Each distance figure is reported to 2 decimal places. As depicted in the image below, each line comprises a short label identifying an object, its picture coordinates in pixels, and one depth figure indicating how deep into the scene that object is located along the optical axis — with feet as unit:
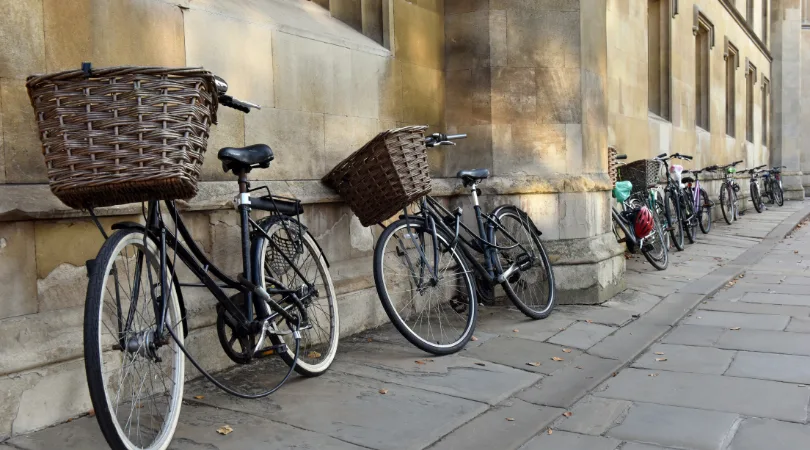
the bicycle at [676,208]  32.83
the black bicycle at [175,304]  8.92
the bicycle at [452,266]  15.30
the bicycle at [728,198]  46.96
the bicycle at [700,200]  38.40
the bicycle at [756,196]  58.29
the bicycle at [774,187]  67.77
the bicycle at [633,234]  26.37
